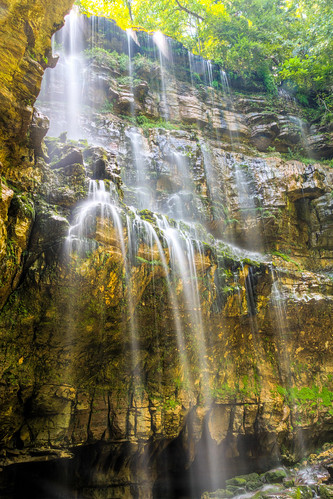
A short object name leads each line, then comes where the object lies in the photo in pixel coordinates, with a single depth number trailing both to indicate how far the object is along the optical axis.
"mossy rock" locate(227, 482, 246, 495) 9.11
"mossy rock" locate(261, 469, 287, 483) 9.70
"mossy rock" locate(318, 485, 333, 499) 8.19
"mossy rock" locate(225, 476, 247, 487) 9.54
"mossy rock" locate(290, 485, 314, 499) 8.36
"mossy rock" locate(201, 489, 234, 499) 8.83
